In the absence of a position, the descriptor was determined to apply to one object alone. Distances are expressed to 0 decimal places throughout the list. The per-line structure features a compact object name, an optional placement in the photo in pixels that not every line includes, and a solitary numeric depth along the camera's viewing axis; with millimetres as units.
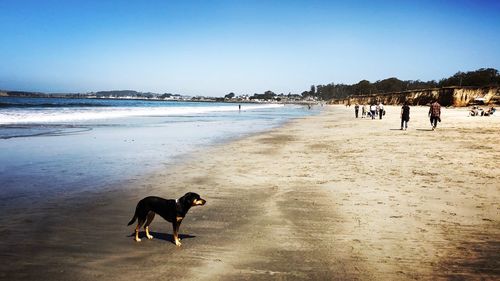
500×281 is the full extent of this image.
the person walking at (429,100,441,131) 24016
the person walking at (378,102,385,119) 39012
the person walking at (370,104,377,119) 40531
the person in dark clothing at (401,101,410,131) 24697
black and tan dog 5219
